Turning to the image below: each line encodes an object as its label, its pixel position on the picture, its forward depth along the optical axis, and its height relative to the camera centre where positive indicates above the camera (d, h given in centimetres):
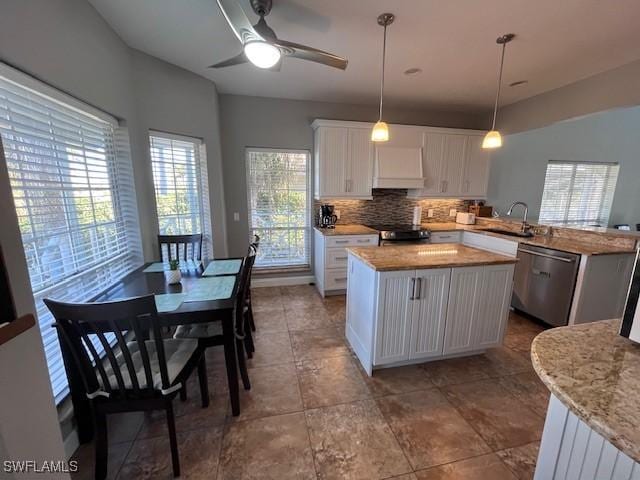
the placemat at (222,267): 228 -69
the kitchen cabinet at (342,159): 360 +44
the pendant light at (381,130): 227 +52
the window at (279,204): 383 -19
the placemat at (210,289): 176 -69
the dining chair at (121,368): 119 -91
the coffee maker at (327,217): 388 -37
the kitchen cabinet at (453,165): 395 +42
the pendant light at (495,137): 225 +50
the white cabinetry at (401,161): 364 +44
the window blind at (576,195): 436 -1
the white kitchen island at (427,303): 199 -85
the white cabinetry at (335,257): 359 -87
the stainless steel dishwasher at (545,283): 266 -93
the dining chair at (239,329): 197 -104
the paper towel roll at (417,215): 414 -34
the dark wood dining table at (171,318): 152 -74
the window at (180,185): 278 +6
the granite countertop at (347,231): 356 -53
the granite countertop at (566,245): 258 -53
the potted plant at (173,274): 203 -63
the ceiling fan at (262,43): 147 +91
